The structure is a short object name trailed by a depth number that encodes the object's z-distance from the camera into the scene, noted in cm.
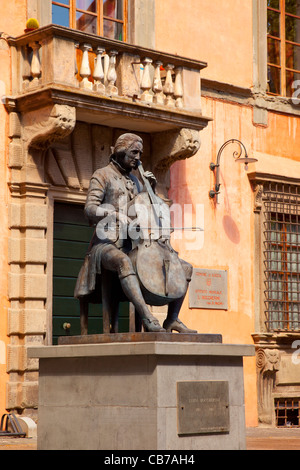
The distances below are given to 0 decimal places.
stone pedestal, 1353
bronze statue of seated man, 1442
